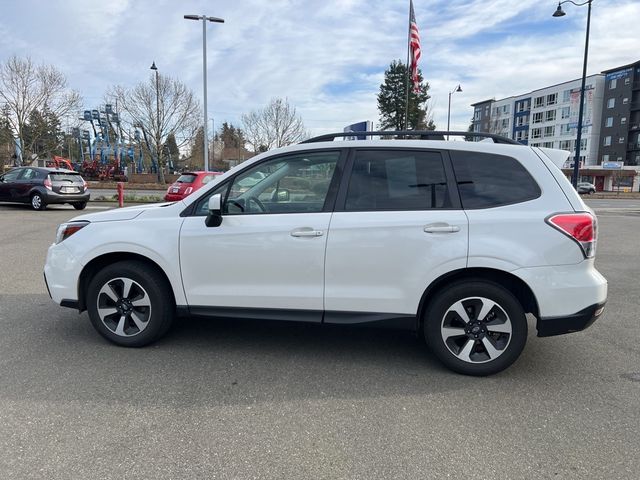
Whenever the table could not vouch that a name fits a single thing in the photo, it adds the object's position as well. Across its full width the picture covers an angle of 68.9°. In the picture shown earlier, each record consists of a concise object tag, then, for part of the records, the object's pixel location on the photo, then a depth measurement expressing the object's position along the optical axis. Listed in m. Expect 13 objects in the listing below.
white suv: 3.48
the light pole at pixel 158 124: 37.07
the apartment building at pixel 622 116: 68.81
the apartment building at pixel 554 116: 75.12
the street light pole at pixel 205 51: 22.34
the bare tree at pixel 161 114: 38.03
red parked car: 15.18
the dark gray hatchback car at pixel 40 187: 16.17
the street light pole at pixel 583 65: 20.23
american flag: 20.19
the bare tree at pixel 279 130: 44.34
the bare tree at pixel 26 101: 31.80
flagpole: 20.39
